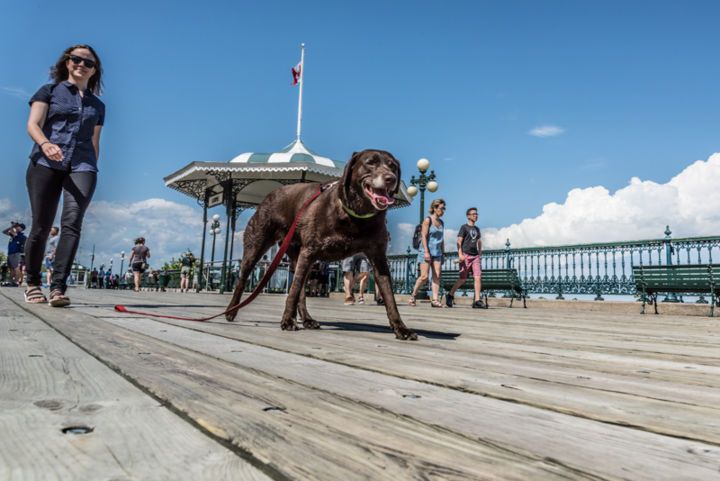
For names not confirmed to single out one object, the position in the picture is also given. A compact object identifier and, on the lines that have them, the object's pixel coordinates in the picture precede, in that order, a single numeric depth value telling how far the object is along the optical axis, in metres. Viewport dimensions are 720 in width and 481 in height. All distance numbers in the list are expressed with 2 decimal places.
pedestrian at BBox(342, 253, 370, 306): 9.39
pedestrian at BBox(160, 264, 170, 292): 24.28
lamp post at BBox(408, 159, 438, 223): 13.98
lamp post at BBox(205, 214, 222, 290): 21.36
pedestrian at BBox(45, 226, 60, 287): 12.72
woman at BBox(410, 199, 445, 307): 8.25
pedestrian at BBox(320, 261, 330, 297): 16.38
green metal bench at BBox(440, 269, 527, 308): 10.22
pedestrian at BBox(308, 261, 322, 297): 15.48
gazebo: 15.27
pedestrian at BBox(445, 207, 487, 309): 8.65
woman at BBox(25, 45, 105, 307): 4.16
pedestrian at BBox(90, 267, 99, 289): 40.34
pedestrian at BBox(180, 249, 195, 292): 19.42
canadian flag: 21.25
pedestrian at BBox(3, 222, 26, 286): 13.23
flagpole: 21.01
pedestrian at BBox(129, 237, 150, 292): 15.79
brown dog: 2.43
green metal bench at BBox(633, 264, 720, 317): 8.02
